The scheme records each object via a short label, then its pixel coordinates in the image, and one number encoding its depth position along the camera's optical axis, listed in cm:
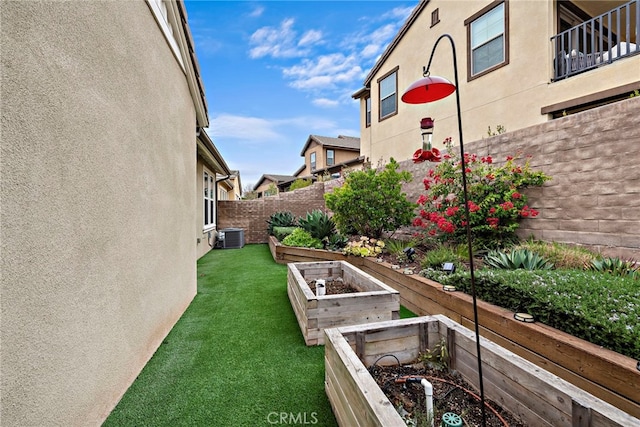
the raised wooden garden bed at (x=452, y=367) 129
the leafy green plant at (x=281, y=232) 845
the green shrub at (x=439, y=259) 411
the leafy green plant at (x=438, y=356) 210
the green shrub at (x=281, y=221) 1033
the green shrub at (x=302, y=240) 694
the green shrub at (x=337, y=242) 652
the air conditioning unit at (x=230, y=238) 977
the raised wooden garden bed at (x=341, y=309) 293
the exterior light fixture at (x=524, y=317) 230
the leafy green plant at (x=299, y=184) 1710
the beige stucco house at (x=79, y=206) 128
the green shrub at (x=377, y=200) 615
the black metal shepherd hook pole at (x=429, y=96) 157
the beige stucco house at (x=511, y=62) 563
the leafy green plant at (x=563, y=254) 335
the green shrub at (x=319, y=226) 725
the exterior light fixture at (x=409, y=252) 477
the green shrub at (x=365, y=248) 553
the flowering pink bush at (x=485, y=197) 437
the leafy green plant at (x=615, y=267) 286
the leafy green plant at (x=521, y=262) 327
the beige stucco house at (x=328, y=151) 2248
